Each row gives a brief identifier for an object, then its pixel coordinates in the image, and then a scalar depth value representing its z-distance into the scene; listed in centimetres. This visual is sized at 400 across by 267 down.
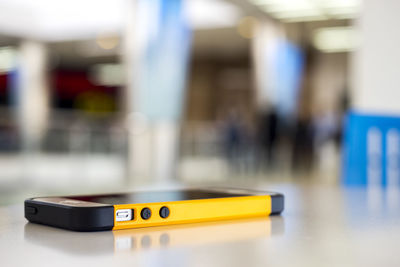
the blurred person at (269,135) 1289
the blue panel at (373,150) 228
